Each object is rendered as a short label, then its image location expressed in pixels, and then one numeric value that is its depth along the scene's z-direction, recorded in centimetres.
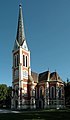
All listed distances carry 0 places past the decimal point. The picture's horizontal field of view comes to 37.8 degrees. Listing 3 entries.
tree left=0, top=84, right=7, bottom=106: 3883
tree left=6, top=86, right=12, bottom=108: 4006
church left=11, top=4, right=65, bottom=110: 3210
